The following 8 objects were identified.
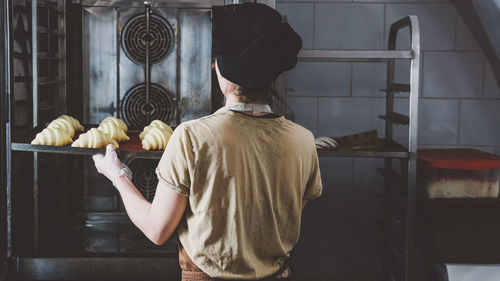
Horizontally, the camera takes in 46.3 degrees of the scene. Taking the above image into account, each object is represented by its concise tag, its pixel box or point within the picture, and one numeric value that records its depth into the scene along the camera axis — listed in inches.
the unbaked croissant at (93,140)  100.9
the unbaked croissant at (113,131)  107.7
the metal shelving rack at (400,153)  108.0
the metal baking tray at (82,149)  98.8
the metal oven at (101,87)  123.1
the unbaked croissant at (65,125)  107.9
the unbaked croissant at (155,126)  110.4
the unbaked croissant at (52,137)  101.8
